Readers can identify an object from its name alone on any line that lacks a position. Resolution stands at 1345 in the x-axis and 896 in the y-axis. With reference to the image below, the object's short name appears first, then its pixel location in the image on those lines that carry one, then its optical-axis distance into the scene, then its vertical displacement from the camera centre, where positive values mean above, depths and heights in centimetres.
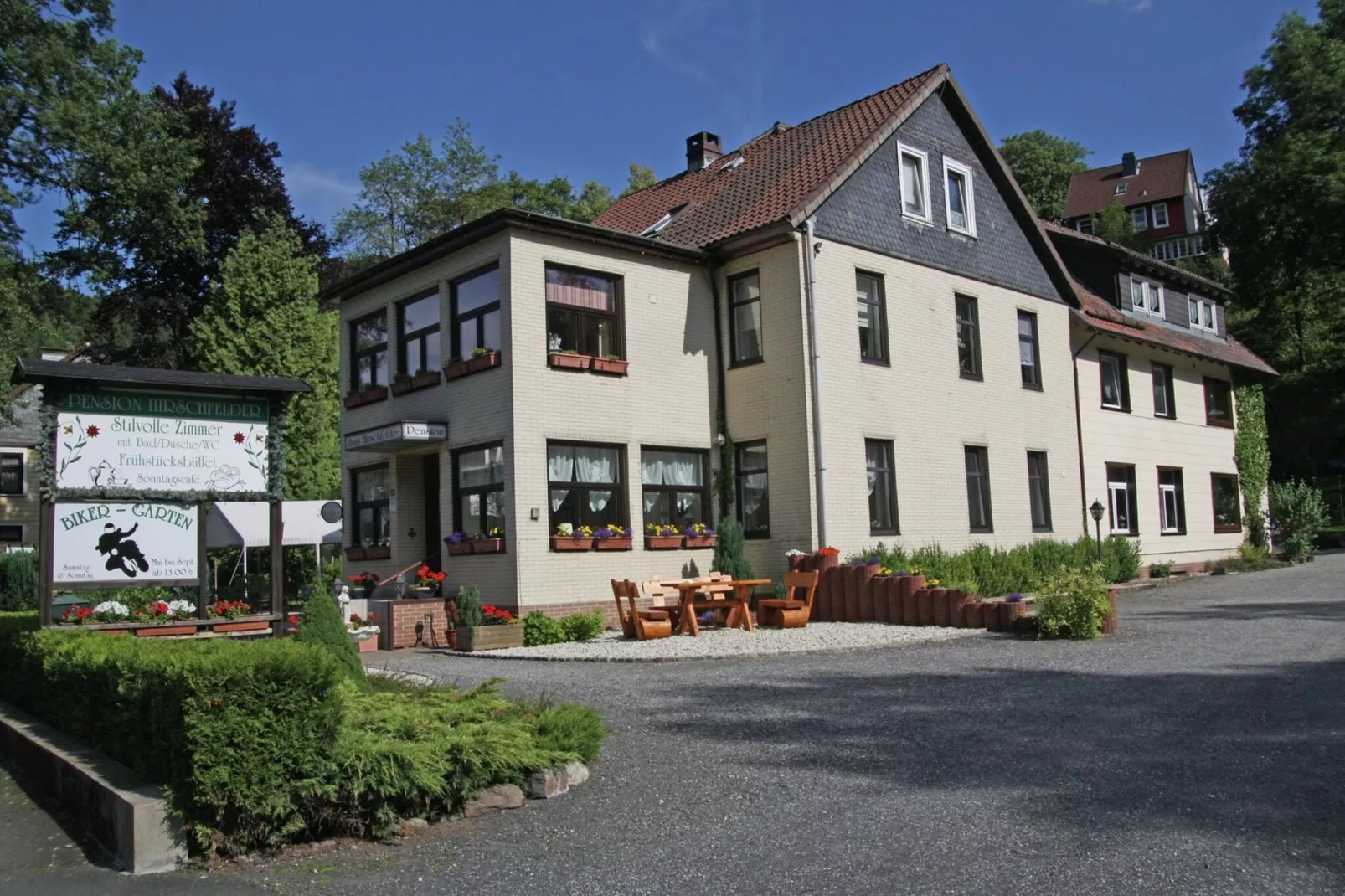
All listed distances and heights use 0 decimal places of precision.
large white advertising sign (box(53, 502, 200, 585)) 923 +21
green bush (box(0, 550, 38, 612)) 2947 -20
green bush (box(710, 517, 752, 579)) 1791 -7
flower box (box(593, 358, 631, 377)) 1792 +295
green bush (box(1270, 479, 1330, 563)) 3081 +25
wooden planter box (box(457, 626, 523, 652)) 1551 -111
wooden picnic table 1553 -75
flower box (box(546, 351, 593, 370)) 1741 +297
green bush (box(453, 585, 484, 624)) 1577 -71
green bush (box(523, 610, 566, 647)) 1599 -106
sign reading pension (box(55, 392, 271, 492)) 912 +104
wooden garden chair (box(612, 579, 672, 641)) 1520 -94
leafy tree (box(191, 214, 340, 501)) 3262 +662
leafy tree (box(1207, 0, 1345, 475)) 3684 +1105
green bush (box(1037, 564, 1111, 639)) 1426 -86
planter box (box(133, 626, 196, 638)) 947 -52
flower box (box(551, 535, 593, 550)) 1695 +15
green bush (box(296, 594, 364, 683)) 896 -56
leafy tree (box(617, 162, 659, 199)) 5088 +1681
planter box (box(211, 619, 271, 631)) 959 -51
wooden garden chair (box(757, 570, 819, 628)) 1636 -87
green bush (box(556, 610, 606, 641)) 1623 -104
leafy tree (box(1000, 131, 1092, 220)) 7300 +2418
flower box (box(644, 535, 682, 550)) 1820 +13
